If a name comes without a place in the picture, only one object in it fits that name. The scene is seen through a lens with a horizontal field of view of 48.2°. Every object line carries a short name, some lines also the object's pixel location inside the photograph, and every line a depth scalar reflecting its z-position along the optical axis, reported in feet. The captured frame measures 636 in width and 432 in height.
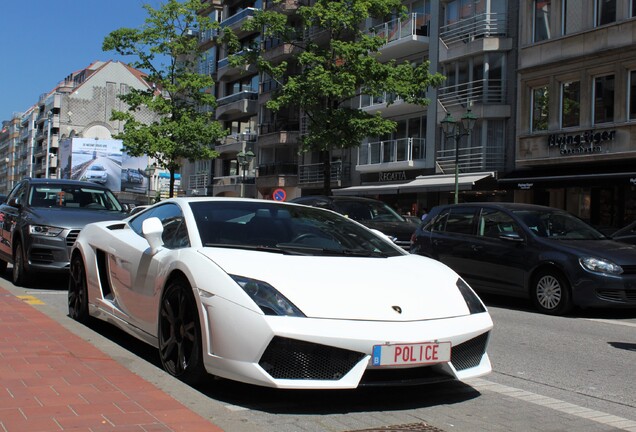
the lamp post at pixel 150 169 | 161.12
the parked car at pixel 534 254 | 30.66
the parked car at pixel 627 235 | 43.52
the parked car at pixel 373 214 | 46.70
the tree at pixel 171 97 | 118.93
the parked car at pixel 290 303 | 13.43
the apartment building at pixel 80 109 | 315.58
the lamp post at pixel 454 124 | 77.05
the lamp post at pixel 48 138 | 333.21
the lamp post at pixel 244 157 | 109.22
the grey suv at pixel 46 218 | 33.40
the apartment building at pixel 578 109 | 80.74
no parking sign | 88.51
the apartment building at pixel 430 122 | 99.86
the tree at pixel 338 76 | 86.28
